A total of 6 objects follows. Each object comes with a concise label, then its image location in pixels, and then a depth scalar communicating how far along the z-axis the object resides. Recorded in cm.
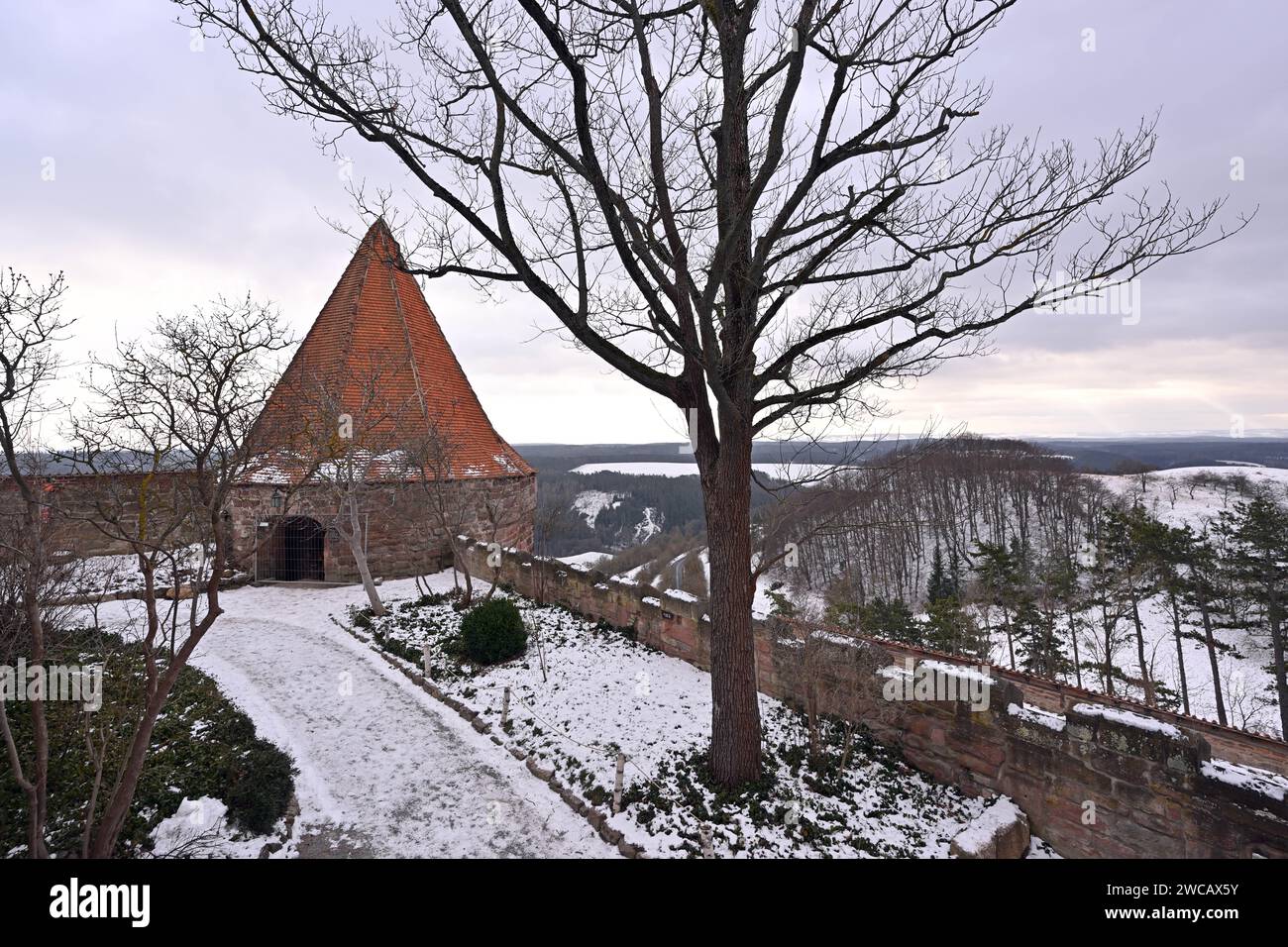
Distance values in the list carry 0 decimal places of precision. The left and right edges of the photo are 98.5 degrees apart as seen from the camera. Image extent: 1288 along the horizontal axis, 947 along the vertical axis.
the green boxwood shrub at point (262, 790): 467
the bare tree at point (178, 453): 357
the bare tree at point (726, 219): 405
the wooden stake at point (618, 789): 495
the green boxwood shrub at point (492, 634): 835
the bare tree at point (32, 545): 314
